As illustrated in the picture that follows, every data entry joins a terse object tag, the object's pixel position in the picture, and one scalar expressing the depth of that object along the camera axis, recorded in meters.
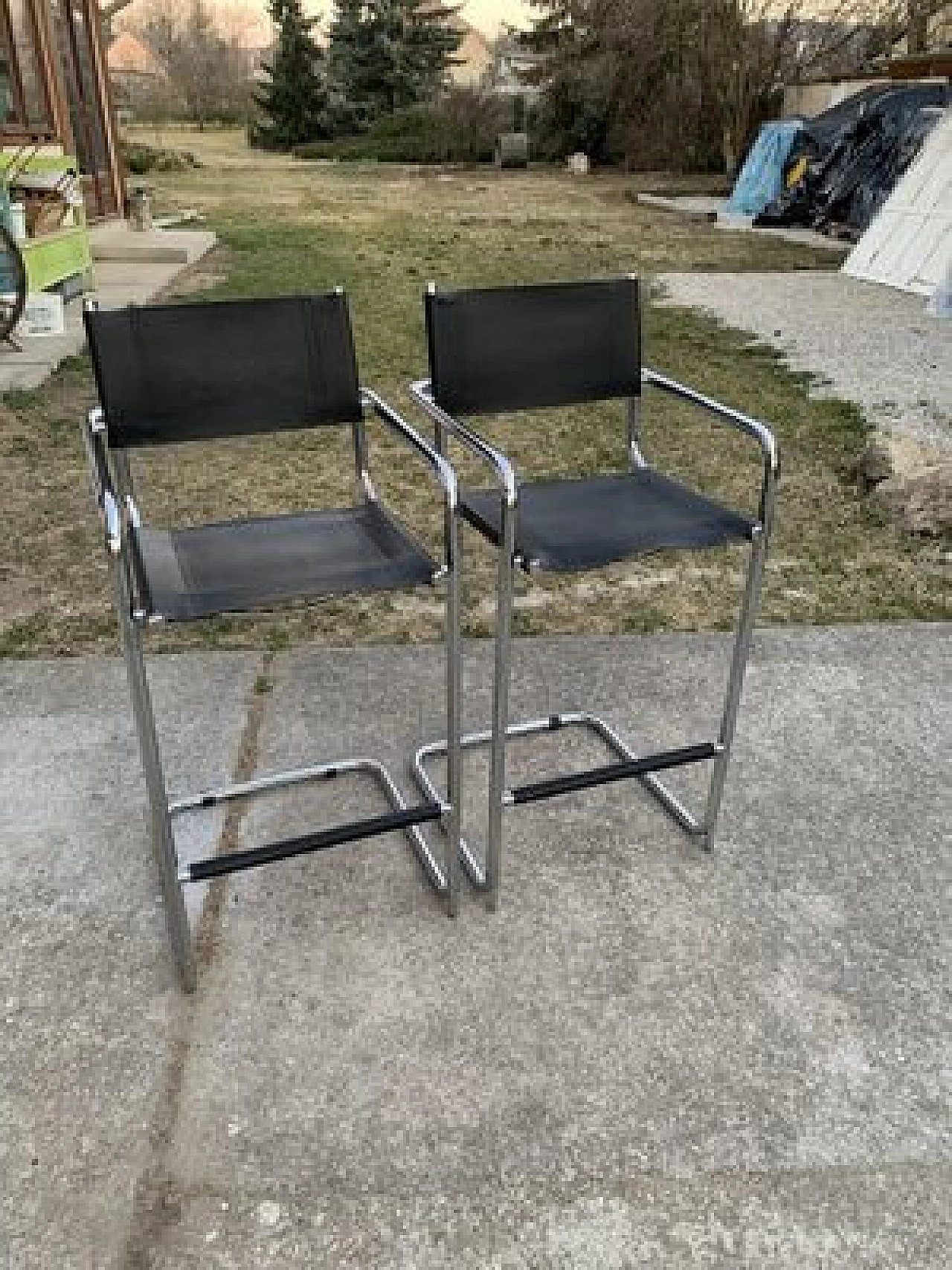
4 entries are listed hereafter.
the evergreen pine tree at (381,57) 24.11
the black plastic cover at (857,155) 8.52
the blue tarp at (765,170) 10.48
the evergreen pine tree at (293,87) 24.48
